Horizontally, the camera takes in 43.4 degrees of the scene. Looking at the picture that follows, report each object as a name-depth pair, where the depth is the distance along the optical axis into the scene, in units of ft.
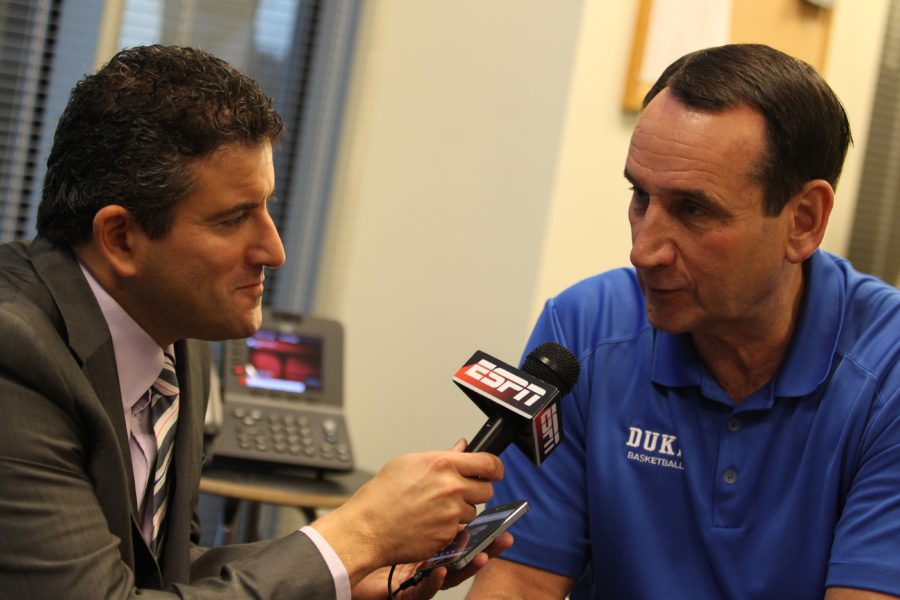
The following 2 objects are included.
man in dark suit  4.57
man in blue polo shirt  5.68
